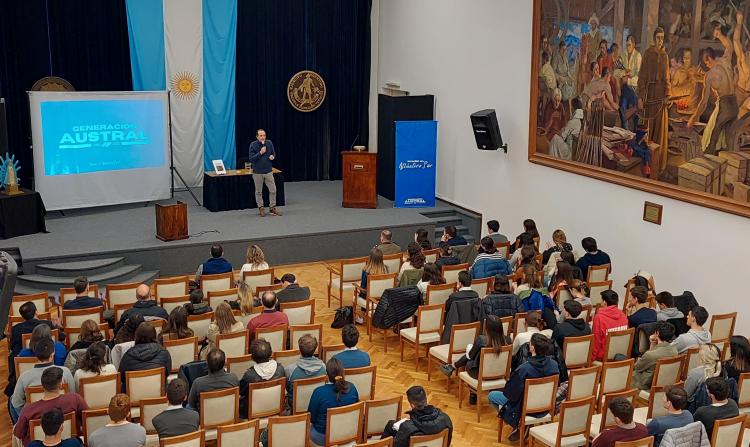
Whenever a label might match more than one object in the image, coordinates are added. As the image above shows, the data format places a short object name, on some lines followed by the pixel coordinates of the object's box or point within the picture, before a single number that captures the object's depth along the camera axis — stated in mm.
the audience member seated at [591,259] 10538
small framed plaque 10617
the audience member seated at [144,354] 7004
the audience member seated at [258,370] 6824
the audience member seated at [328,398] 6461
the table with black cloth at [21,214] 12742
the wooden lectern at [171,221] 12633
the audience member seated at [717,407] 6176
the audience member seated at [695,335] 7581
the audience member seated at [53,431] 5418
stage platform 12023
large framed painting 9461
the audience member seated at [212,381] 6578
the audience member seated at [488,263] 10086
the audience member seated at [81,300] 8586
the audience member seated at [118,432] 5711
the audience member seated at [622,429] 5844
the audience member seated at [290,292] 9148
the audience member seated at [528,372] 7016
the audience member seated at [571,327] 7938
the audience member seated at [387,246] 11078
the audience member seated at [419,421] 5953
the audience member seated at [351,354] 7172
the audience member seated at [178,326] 7592
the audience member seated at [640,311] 8234
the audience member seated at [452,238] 11367
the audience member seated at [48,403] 6113
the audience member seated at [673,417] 6047
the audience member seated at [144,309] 8164
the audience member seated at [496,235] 11320
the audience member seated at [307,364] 6926
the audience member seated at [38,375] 6641
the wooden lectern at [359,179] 15203
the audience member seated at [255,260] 10180
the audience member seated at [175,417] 6004
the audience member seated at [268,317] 8117
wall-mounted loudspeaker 13586
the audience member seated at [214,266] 10203
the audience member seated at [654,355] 7457
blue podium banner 15258
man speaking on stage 14180
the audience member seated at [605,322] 8172
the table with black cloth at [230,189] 14836
